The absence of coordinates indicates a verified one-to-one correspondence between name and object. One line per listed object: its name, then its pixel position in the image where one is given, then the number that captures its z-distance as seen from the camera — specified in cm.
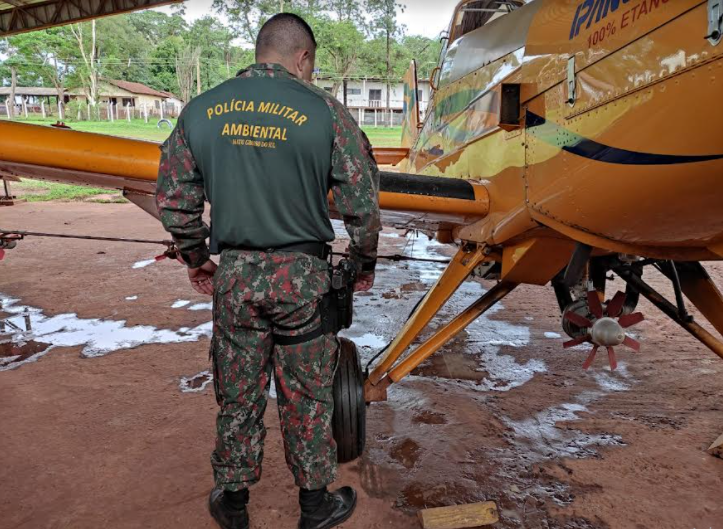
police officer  193
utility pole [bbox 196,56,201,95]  4599
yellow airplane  163
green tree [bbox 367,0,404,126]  4388
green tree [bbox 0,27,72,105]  3910
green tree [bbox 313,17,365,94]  3916
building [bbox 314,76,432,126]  4516
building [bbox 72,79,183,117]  4822
